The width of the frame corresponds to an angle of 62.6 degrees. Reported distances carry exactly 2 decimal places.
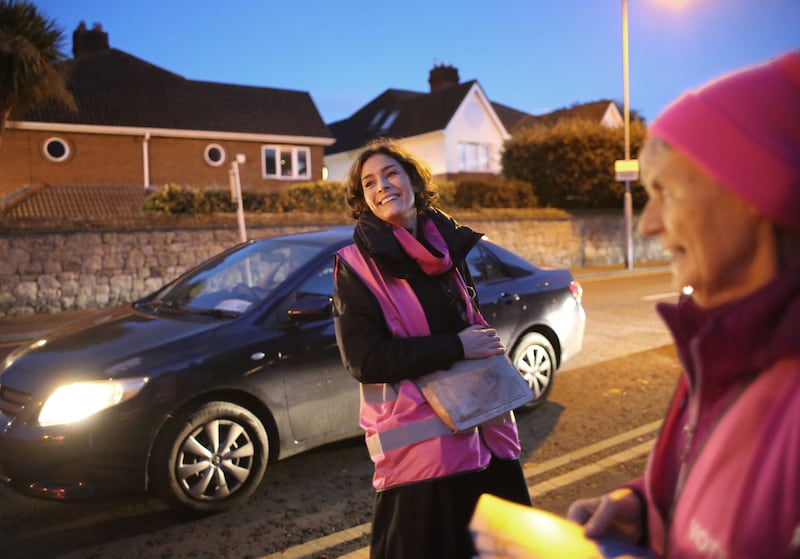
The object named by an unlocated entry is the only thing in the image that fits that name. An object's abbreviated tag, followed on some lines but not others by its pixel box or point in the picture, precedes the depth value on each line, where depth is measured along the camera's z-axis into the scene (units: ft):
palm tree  48.70
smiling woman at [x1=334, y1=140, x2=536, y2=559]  7.07
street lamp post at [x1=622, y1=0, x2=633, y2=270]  64.85
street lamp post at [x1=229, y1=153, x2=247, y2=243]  39.07
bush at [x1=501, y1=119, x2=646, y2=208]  74.54
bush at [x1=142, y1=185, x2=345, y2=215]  51.09
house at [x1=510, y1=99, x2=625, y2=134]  126.41
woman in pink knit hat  2.66
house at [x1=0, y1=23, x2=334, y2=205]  81.26
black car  11.75
